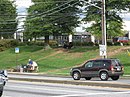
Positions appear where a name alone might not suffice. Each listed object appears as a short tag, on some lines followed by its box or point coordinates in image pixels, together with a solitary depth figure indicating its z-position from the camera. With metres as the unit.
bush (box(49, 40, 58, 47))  75.74
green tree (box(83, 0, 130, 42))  58.12
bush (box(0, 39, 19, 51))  79.12
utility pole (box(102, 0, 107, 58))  39.94
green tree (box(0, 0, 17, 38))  92.75
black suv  30.59
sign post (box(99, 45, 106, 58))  38.84
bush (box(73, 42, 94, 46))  68.85
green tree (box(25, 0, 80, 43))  66.94
